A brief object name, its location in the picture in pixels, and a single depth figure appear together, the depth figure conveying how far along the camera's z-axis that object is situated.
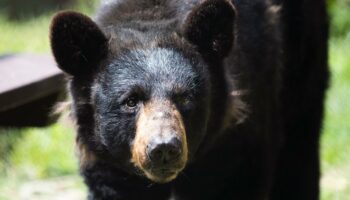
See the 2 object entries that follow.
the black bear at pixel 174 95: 8.56
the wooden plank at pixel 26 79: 11.28
